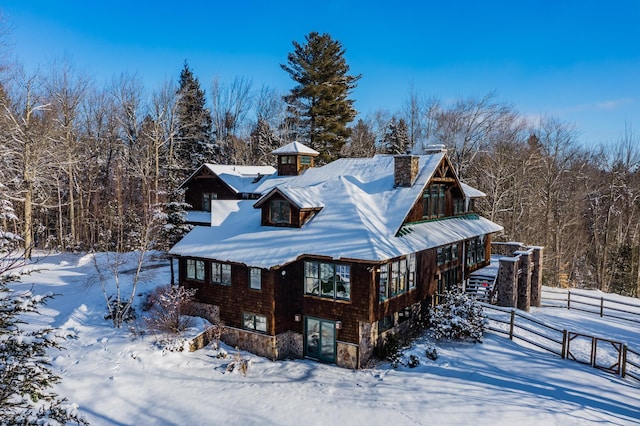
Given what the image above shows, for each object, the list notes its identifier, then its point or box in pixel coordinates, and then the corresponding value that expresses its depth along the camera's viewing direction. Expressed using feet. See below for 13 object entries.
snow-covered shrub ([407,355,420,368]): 50.39
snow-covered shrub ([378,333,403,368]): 51.75
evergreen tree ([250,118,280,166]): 143.02
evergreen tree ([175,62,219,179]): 140.56
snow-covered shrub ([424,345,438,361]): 51.28
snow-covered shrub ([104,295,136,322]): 61.31
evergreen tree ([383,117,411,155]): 141.19
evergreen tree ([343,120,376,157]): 153.89
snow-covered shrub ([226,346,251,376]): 51.60
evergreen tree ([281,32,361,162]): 126.62
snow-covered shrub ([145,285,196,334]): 57.82
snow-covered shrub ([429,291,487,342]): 55.62
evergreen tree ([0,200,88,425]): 22.99
